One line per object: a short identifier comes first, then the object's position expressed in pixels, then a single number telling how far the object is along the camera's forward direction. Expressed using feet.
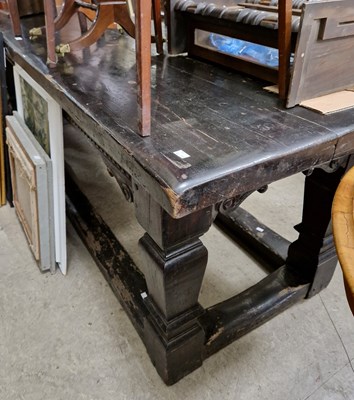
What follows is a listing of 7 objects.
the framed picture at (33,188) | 4.26
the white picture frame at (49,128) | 4.16
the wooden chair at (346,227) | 1.45
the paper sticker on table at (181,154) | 2.29
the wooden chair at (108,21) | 4.05
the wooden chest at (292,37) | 2.62
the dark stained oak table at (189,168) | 2.29
